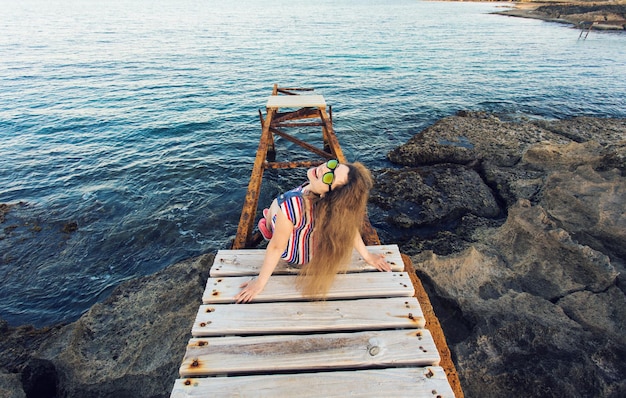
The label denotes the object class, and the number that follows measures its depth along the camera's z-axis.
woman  2.69
